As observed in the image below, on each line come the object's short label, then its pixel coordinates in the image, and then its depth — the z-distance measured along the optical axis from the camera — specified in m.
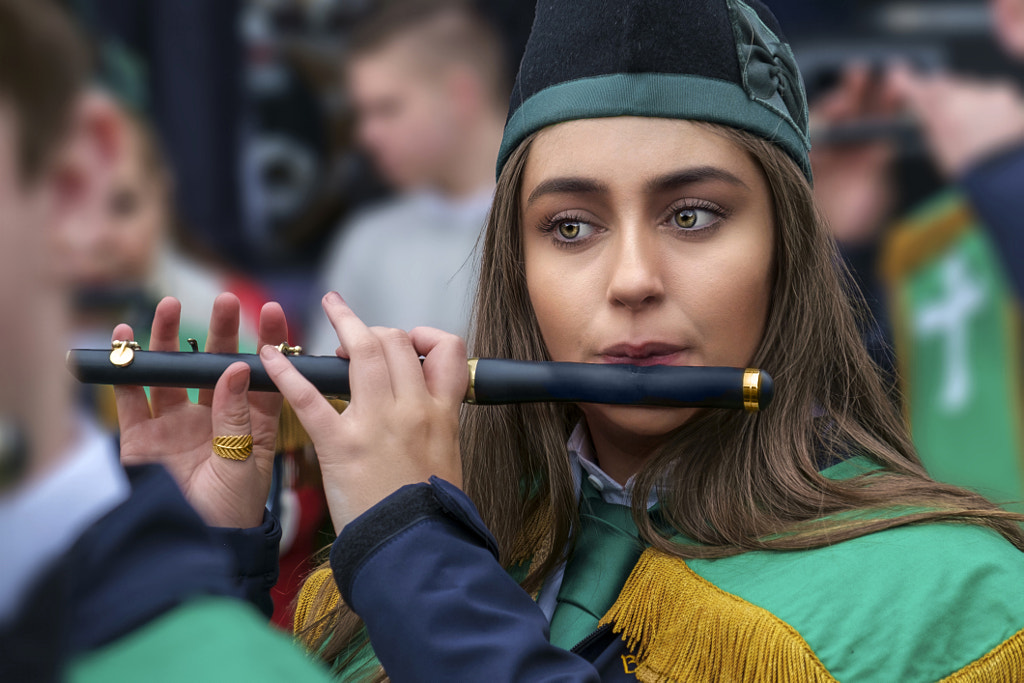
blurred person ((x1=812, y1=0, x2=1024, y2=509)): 9.21
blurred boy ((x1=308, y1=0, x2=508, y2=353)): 9.05
